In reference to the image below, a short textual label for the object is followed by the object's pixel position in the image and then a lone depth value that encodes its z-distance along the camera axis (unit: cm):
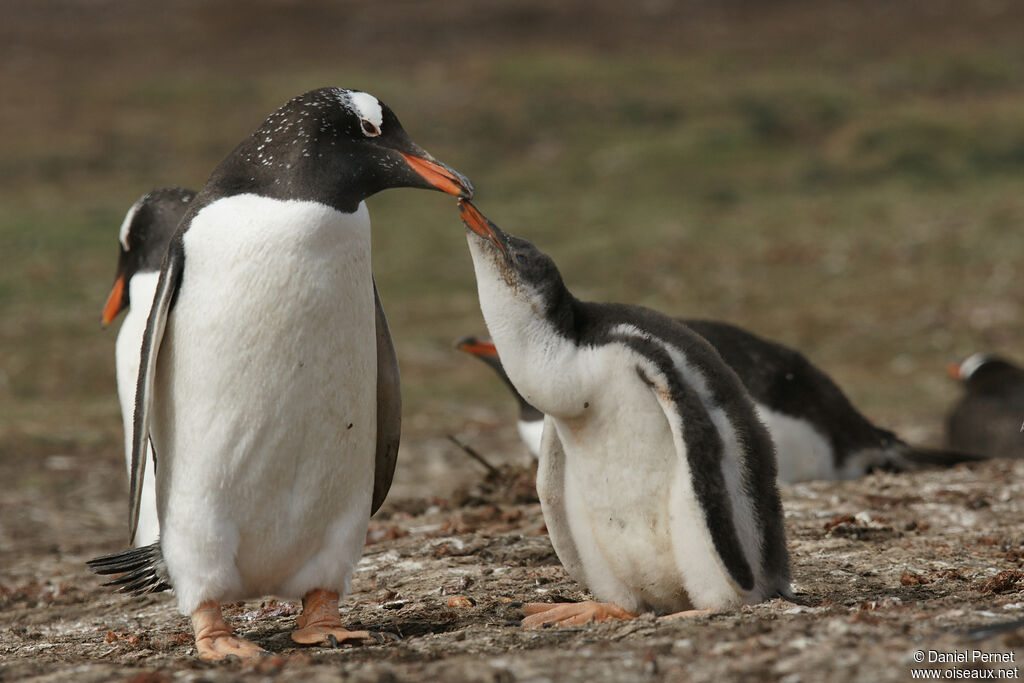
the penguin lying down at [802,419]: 1328
